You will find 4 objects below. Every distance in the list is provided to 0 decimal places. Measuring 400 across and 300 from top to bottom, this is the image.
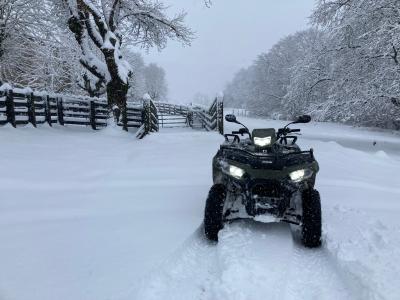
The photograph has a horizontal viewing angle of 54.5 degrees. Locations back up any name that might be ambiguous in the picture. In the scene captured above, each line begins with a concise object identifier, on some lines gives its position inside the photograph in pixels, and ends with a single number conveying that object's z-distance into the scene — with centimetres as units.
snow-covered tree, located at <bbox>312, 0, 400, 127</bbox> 1316
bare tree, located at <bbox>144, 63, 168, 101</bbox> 8144
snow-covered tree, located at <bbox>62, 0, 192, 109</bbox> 1346
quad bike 399
